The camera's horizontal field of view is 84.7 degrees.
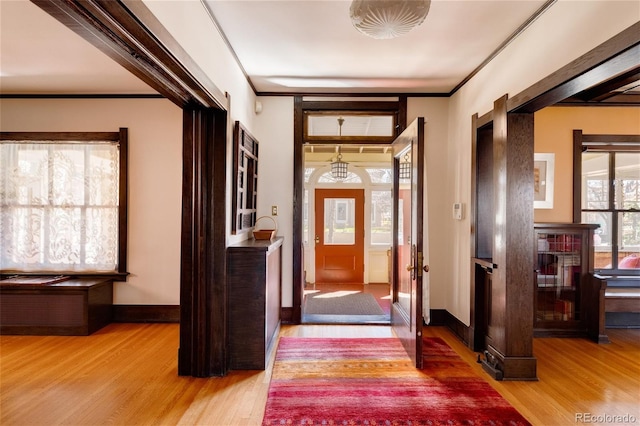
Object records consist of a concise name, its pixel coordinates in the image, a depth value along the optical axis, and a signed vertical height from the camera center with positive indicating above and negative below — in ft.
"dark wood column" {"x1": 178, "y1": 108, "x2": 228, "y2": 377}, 8.96 -0.84
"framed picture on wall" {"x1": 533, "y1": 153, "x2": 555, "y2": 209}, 13.01 +1.31
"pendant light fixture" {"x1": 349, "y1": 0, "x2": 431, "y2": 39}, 5.90 +3.46
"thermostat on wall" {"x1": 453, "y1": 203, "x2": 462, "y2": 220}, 12.10 +0.12
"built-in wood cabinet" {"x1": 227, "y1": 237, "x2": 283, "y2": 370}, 9.46 -2.58
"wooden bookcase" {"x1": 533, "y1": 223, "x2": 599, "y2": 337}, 12.53 -2.18
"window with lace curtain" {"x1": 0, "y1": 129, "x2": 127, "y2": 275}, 13.32 +0.33
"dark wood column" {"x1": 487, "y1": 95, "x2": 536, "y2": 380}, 8.98 -0.90
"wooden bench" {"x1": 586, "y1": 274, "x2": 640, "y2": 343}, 11.98 -2.94
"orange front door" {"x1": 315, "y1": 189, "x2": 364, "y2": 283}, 22.86 -1.43
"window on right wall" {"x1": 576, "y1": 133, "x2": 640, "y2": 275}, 13.97 +0.41
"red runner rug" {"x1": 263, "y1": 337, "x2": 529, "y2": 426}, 7.25 -4.21
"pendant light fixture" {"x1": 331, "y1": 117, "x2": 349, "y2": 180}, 20.74 +2.70
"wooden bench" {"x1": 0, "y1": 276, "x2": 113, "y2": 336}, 12.23 -3.43
